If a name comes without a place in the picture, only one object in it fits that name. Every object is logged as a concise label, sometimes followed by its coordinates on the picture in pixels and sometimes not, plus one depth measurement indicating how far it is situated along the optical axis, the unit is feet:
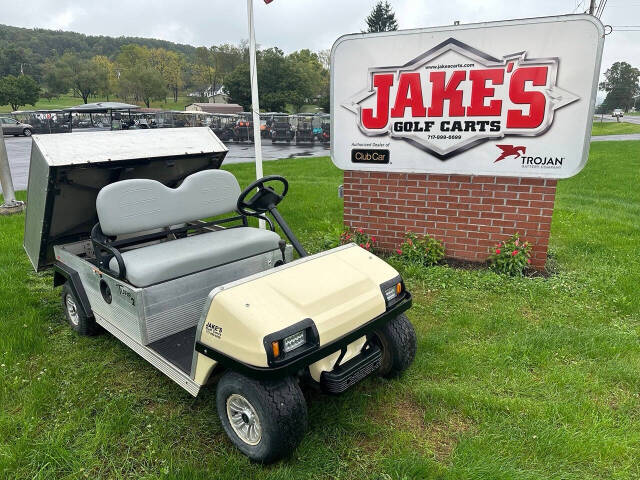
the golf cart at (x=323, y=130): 78.89
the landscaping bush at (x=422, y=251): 16.43
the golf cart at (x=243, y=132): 81.10
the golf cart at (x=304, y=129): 79.15
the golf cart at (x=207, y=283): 7.23
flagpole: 16.63
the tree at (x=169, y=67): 288.39
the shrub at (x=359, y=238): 17.63
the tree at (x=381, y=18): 203.72
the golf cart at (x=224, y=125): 82.53
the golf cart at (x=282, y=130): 79.41
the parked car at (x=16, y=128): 91.49
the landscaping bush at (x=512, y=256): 15.16
